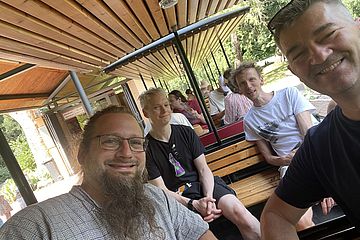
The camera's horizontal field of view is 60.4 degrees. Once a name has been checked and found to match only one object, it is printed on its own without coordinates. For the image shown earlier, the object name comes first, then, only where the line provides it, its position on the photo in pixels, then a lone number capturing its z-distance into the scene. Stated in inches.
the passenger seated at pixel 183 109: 231.9
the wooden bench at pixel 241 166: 128.0
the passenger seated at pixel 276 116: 107.9
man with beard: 47.5
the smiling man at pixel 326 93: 43.3
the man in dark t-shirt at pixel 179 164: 102.7
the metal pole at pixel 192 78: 160.6
